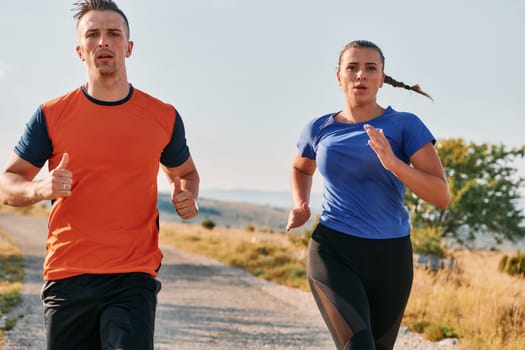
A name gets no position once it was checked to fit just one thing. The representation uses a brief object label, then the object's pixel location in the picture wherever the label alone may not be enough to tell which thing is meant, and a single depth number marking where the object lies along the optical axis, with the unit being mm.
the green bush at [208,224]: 37984
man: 2871
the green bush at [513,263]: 18258
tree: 26922
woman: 3385
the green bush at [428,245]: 16736
